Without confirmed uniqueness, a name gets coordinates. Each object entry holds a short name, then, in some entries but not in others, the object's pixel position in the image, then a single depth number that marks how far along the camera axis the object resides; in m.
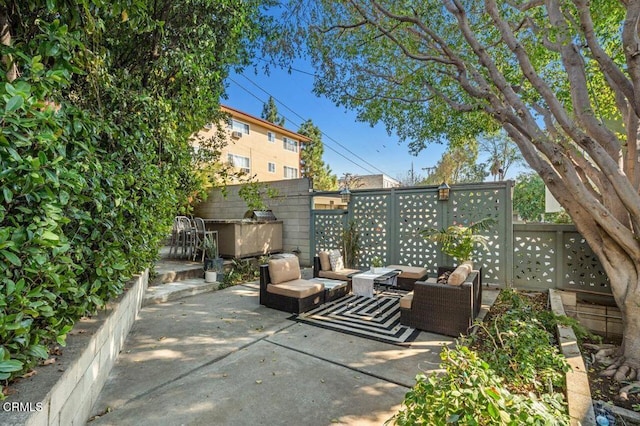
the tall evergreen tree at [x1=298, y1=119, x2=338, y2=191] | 23.92
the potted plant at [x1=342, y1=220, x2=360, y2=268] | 7.39
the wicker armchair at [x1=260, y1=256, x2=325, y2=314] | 4.64
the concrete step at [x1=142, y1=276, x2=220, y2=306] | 5.07
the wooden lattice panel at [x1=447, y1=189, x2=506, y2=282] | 5.99
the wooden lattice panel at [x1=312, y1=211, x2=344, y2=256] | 7.83
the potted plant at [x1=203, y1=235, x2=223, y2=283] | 6.32
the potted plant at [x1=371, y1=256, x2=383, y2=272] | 6.23
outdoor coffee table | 5.38
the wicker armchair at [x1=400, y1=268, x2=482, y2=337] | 3.78
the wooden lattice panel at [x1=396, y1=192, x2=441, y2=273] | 6.69
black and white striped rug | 3.85
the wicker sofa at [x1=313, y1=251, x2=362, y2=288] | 5.97
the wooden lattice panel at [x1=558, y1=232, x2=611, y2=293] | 5.19
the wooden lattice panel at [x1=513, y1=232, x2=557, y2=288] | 5.66
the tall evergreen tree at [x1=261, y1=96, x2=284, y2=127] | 29.41
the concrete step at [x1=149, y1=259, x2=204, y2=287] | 5.92
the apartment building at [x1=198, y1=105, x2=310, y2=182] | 16.91
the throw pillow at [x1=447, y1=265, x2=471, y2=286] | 3.90
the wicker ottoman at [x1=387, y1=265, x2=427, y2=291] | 5.81
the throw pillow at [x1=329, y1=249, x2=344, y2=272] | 6.13
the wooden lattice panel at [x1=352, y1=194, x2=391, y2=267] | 7.25
